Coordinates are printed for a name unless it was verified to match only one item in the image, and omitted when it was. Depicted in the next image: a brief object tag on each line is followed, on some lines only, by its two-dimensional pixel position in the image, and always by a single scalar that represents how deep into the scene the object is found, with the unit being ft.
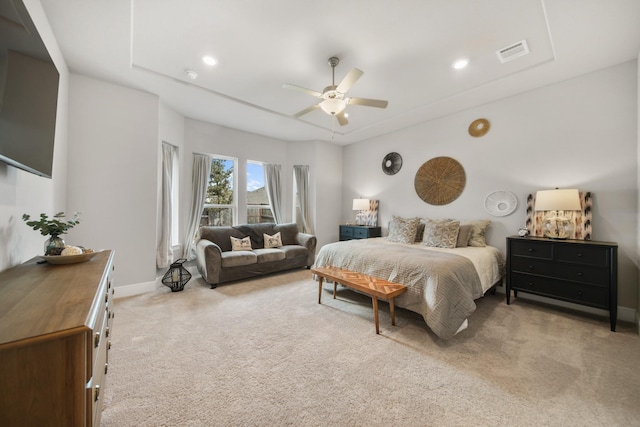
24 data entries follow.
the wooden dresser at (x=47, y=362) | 2.06
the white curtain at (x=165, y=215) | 12.69
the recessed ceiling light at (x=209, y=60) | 8.60
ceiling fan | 7.89
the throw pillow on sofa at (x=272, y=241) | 15.06
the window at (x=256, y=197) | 17.46
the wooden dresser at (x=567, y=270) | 8.07
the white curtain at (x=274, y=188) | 18.03
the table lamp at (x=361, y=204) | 16.89
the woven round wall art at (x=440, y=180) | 13.32
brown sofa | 11.94
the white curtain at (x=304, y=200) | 18.80
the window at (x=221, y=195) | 15.87
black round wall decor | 16.17
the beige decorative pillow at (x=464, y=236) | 11.55
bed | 7.38
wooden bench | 7.73
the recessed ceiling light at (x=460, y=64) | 8.76
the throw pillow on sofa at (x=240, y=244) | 13.99
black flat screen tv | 3.69
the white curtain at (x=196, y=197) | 14.57
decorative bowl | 4.84
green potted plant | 5.12
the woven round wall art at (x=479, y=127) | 12.27
